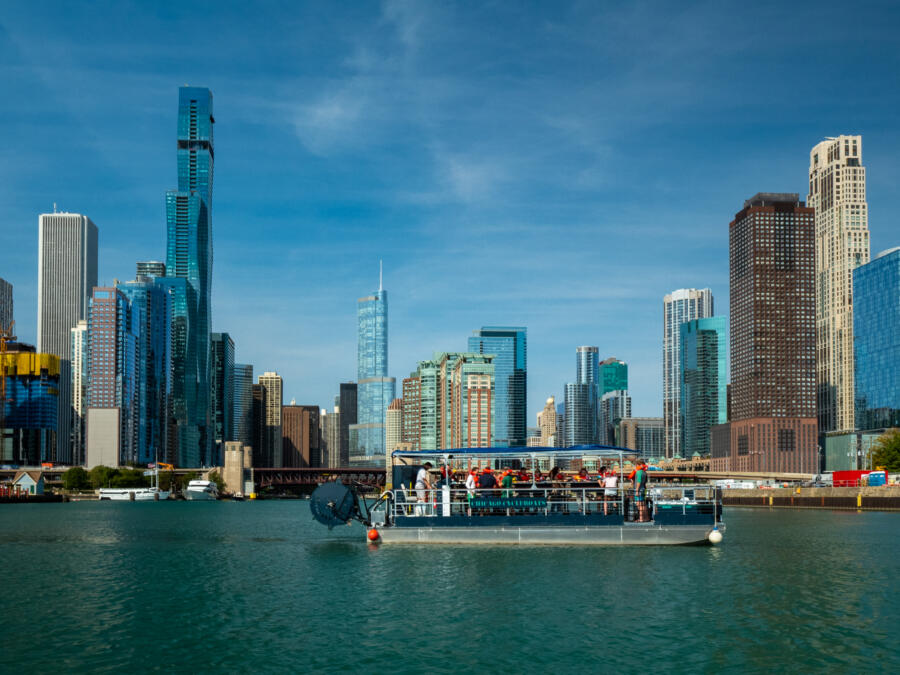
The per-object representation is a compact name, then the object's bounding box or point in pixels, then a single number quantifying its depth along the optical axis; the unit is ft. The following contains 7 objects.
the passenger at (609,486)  147.13
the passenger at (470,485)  148.64
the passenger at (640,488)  144.15
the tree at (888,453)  517.55
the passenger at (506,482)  151.53
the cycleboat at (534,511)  144.25
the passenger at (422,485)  151.23
